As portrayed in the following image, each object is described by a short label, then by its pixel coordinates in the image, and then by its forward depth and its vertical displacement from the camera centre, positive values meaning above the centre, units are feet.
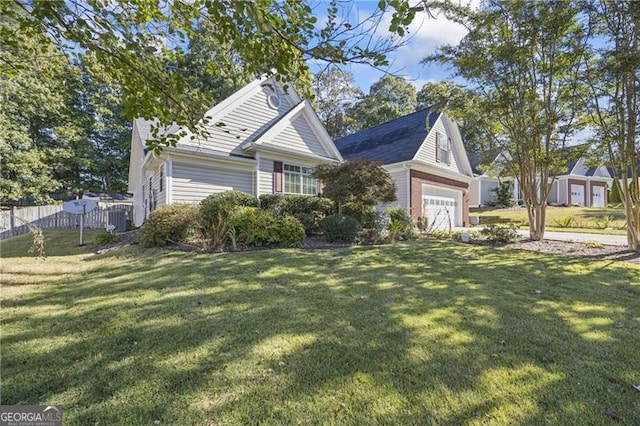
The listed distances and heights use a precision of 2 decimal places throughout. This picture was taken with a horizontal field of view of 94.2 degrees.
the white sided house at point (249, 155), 33.01 +7.18
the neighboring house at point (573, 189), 93.04 +7.48
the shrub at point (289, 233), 26.20 -1.75
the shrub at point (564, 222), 55.45 -1.99
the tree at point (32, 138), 54.08 +15.77
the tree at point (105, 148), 71.82 +17.19
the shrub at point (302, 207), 32.58 +0.71
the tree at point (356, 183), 31.30 +3.24
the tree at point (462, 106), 32.24 +11.80
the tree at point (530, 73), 26.61 +13.87
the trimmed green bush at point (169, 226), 24.91 -1.02
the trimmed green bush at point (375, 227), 31.76 -1.59
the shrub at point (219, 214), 24.17 -0.02
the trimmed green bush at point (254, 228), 25.36 -1.25
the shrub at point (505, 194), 88.08 +5.35
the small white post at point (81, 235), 29.44 -2.05
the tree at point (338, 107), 90.07 +33.93
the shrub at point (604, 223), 52.46 -2.06
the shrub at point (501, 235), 31.89 -2.47
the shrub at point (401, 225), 32.32 -1.43
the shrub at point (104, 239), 28.96 -2.41
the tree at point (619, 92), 23.56 +10.26
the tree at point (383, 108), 91.15 +32.62
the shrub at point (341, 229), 29.27 -1.58
